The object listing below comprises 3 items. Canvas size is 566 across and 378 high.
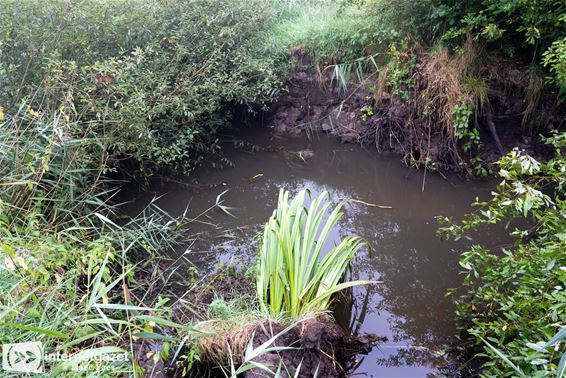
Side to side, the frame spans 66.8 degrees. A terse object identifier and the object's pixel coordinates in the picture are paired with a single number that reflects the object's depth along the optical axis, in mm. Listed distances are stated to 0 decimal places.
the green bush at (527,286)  1532
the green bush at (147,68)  3303
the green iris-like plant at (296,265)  2326
